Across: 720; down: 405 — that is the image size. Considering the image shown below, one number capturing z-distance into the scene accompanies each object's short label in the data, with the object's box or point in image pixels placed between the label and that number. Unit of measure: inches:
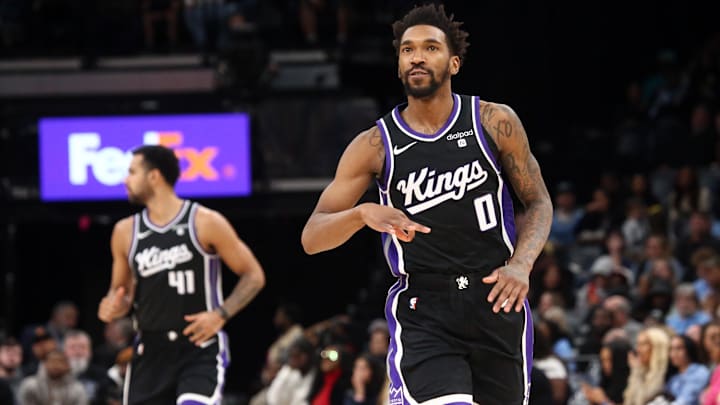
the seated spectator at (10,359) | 597.9
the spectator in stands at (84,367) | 583.5
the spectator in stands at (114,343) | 614.5
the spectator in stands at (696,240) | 587.8
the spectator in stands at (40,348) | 600.4
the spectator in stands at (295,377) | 552.7
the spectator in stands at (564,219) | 681.6
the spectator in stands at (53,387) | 565.3
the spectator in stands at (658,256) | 584.0
